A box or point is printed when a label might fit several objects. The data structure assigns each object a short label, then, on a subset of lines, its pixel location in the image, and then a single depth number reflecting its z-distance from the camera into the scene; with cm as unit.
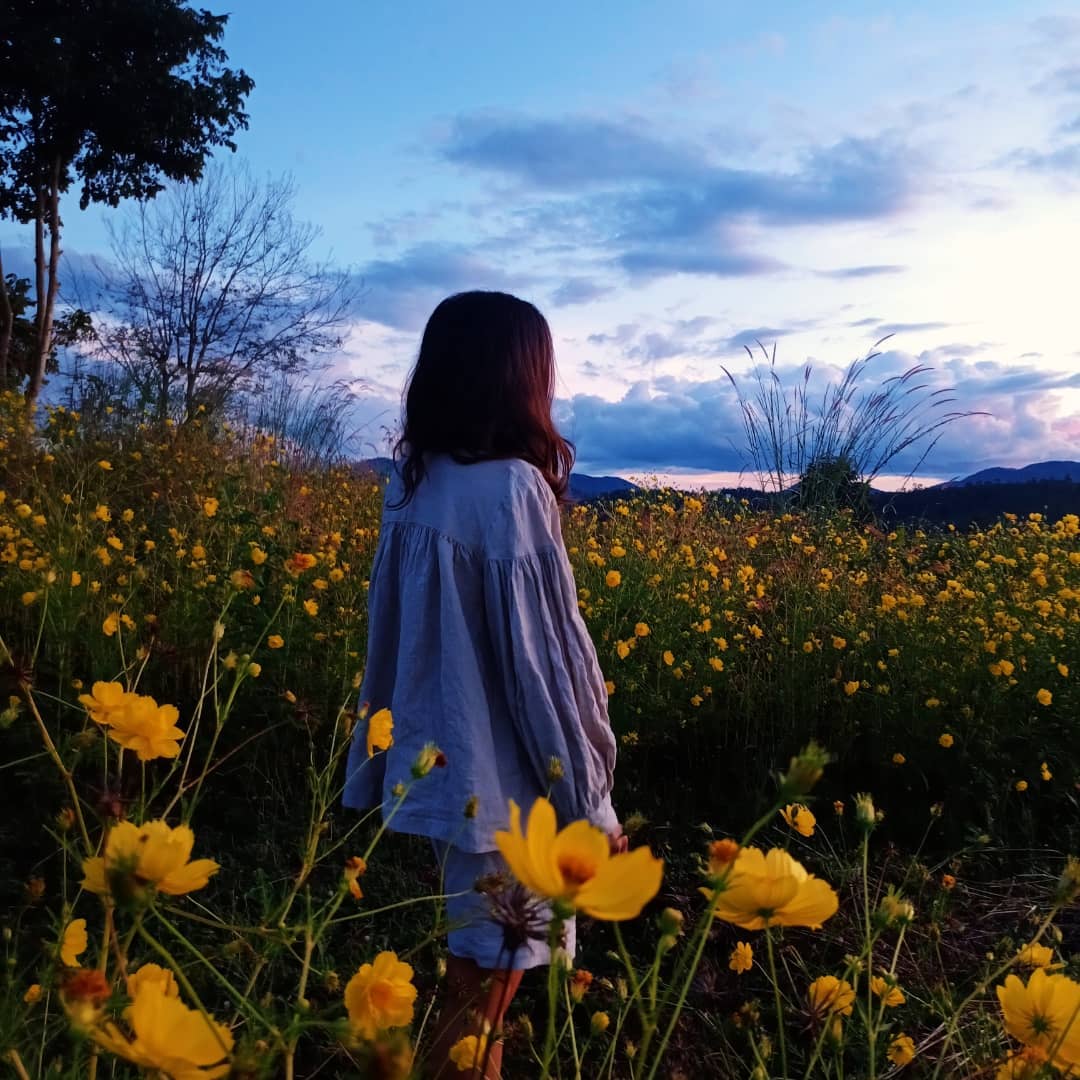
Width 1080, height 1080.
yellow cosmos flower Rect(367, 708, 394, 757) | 137
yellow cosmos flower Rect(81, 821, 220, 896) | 53
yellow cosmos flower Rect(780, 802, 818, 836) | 126
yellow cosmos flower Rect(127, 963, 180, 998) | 64
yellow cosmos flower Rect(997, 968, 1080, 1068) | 69
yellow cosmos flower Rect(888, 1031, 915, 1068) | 124
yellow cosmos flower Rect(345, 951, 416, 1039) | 74
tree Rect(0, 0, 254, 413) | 1136
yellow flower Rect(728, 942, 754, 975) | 169
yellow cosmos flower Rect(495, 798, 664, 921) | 49
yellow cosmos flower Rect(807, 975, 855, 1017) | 94
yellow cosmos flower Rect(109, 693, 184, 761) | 86
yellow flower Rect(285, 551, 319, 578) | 170
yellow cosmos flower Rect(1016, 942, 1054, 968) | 116
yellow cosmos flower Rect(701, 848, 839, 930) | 63
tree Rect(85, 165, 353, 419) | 1250
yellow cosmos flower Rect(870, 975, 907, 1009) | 115
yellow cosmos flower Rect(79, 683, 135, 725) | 88
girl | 183
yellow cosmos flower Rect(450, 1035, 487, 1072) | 99
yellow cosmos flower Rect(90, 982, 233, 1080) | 51
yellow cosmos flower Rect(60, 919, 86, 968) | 88
